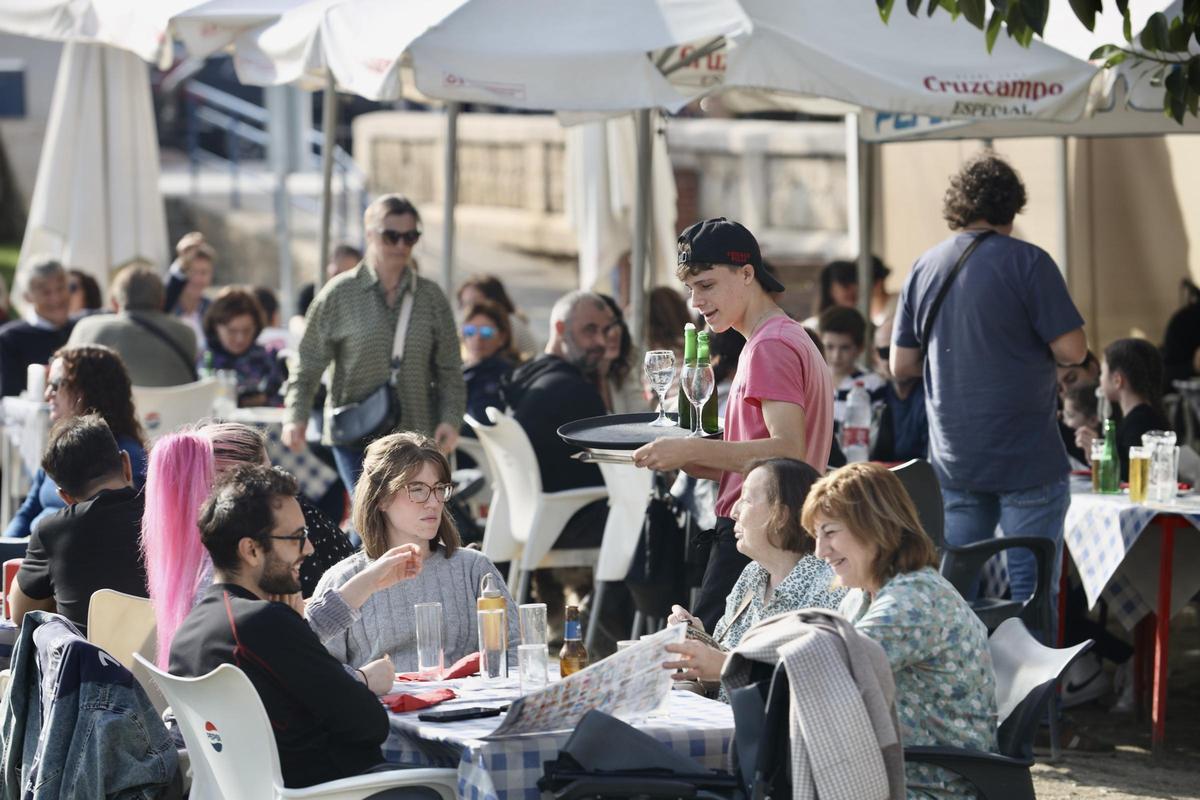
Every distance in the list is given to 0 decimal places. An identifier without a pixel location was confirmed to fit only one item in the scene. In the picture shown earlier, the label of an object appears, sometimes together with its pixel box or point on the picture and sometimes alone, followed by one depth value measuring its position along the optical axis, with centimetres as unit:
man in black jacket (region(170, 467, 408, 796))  745
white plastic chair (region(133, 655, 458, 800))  729
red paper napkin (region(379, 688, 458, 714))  806
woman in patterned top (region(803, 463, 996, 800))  757
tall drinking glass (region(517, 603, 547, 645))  835
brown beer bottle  841
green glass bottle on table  1328
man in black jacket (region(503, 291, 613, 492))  1495
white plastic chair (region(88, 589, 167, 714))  915
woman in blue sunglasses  1741
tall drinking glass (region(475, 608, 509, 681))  862
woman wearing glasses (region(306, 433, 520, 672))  937
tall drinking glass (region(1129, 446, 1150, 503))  1272
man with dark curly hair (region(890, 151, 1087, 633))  1214
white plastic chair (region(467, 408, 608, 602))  1481
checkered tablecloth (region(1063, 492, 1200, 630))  1266
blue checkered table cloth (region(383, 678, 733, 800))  730
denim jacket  821
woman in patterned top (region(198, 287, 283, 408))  1973
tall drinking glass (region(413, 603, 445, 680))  863
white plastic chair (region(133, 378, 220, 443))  1764
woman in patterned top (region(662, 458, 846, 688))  852
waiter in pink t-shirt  912
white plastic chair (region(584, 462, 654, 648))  1425
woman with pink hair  886
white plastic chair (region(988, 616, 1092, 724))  809
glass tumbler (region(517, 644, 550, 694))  821
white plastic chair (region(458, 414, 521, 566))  1519
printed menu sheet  727
